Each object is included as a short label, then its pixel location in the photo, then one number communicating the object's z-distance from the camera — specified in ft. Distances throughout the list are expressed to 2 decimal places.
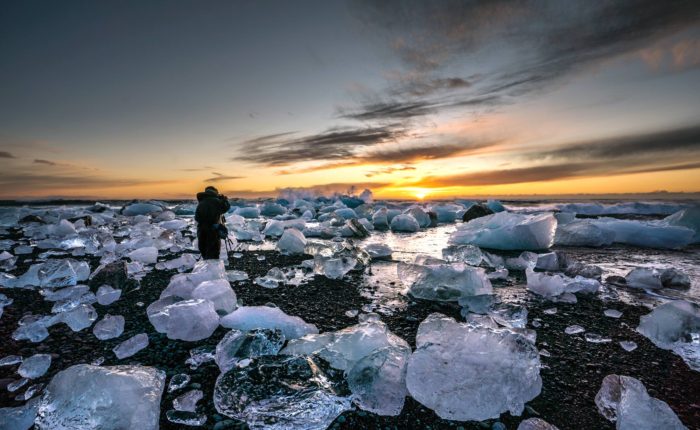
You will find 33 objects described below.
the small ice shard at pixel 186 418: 4.53
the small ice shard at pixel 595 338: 7.13
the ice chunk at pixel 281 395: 4.52
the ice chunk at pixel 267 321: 7.22
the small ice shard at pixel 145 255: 14.70
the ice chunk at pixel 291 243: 17.94
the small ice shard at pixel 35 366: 5.62
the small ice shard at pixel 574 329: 7.53
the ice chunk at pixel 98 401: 4.27
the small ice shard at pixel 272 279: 11.53
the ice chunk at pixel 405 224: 31.17
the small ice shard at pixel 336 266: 12.48
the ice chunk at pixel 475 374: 4.86
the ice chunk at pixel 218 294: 8.17
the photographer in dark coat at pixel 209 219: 13.20
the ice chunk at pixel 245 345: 5.92
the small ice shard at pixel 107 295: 9.32
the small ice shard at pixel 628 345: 6.76
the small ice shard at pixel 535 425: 4.42
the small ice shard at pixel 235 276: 12.17
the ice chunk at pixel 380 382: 4.92
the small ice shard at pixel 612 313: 8.53
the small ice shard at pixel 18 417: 4.39
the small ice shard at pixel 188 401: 4.80
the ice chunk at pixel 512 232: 17.75
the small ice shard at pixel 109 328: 7.17
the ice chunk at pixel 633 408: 4.41
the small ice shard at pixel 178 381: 5.27
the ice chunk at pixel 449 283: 9.31
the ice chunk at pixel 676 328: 6.67
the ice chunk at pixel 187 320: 6.98
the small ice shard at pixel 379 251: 16.90
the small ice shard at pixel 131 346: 6.40
